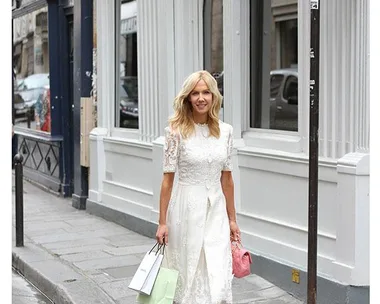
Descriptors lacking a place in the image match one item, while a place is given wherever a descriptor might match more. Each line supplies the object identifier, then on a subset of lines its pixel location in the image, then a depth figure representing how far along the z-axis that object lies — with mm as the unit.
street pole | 4777
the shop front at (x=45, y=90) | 12969
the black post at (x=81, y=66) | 11352
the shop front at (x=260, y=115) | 5930
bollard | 8570
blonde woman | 5137
